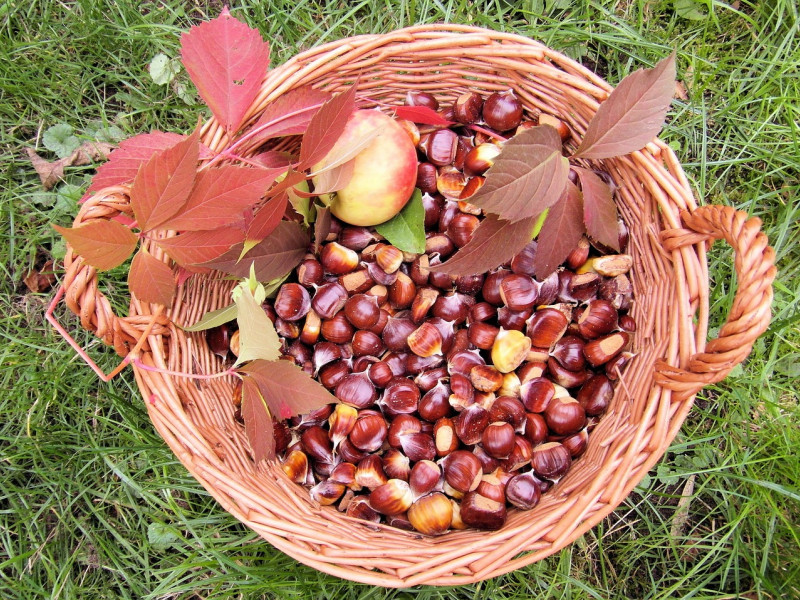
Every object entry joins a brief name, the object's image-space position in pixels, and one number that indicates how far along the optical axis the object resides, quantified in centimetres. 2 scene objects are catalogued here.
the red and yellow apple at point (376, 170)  64
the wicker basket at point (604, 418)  56
